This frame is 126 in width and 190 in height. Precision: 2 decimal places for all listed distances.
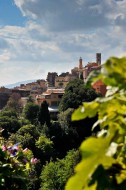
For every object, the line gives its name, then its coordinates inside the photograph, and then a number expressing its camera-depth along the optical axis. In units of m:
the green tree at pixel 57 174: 25.83
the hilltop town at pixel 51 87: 55.53
